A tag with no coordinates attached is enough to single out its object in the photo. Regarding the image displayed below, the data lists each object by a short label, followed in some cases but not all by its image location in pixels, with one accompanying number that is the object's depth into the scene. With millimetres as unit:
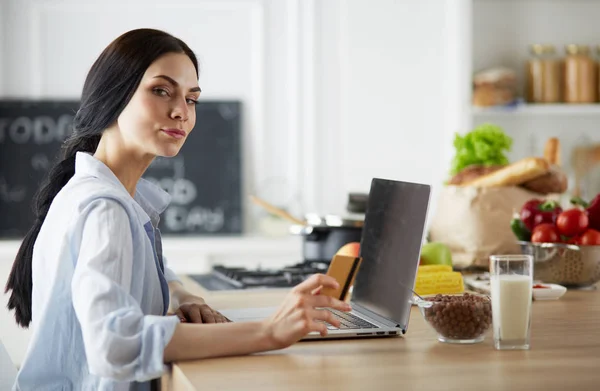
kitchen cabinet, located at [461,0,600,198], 4355
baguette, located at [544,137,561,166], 3170
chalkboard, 4445
